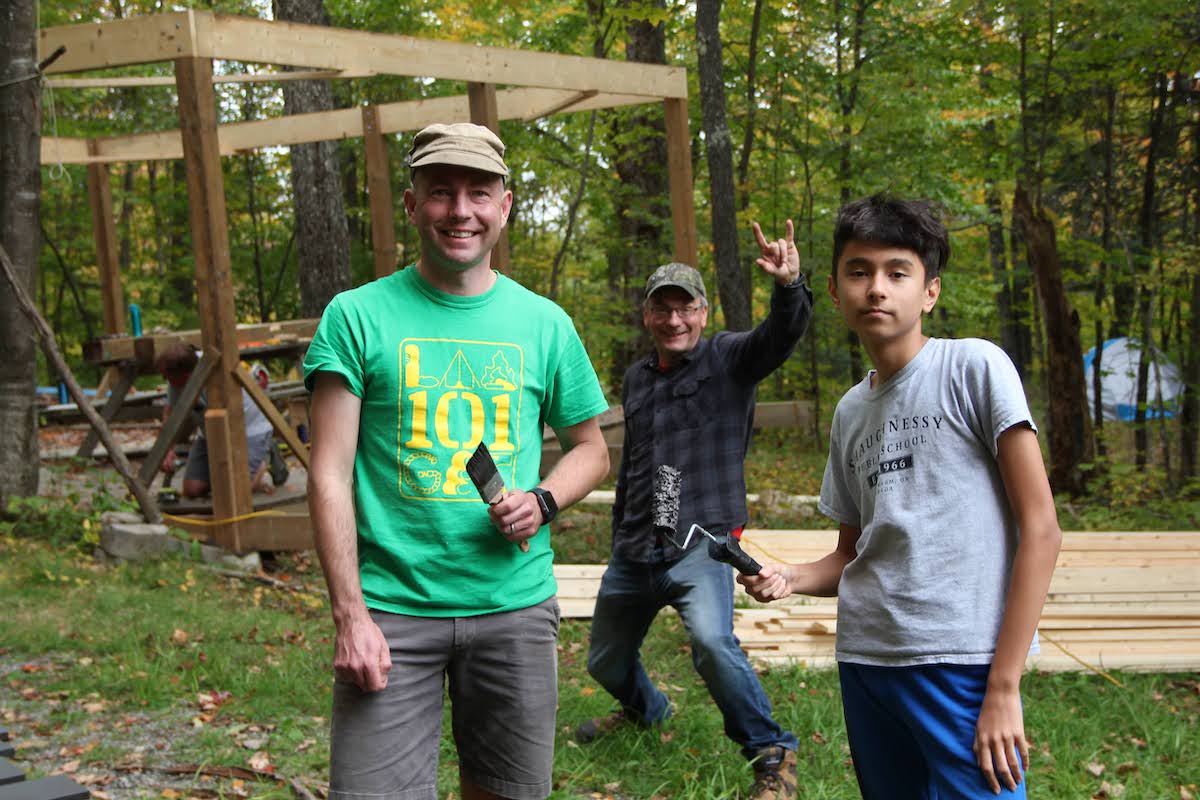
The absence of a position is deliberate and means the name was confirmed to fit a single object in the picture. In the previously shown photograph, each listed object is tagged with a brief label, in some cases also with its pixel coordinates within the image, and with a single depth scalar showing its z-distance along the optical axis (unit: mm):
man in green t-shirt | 2492
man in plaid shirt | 4219
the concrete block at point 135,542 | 7664
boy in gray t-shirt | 2121
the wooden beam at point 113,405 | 11264
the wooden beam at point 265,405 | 7785
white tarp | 19886
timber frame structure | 7402
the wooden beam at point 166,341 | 10367
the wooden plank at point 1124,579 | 6852
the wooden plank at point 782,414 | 10266
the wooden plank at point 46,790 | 2328
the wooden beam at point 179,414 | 7734
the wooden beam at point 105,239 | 12539
